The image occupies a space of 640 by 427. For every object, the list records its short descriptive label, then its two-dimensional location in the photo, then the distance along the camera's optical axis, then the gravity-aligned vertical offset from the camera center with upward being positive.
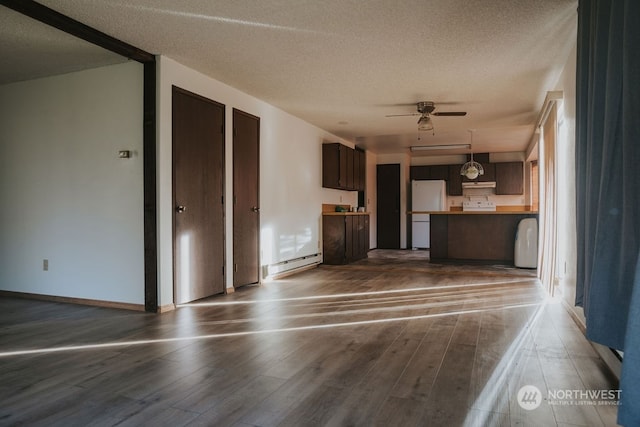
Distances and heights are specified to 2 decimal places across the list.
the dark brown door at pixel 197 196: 4.08 +0.06
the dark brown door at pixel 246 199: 4.97 +0.03
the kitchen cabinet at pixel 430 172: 10.57 +0.77
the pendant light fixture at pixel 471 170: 8.52 +0.68
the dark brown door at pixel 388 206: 10.40 -0.10
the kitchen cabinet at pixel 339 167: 7.33 +0.64
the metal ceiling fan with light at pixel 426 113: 5.46 +1.20
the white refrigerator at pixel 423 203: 10.23 -0.02
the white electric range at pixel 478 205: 10.48 -0.06
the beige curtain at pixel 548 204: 4.47 -0.01
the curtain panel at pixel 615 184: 1.17 +0.08
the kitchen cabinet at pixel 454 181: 10.51 +0.54
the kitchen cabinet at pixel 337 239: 7.20 -0.64
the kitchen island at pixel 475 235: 6.96 -0.55
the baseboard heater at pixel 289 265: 5.69 -0.96
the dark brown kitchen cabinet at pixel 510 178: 10.11 +0.60
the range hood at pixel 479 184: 10.27 +0.46
